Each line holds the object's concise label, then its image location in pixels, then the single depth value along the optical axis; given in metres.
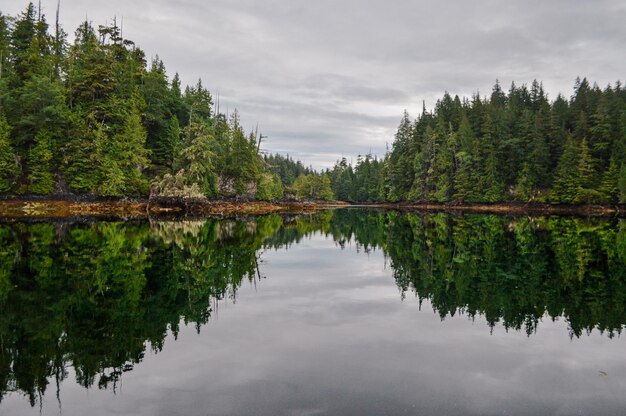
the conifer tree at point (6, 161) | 46.54
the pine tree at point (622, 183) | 59.97
